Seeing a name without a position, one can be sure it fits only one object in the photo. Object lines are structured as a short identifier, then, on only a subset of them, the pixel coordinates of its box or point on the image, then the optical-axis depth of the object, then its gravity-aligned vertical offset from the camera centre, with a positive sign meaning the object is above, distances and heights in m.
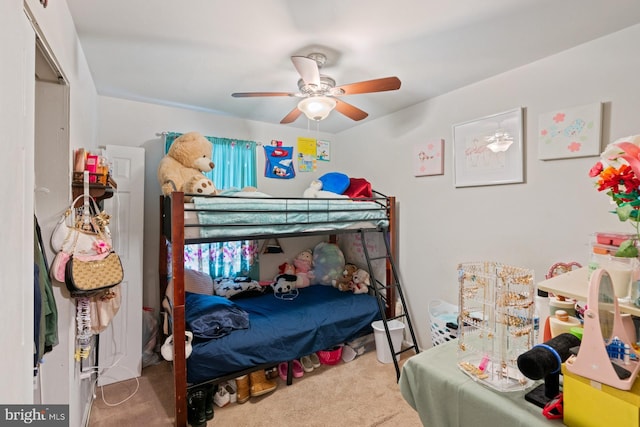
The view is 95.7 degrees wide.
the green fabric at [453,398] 0.85 -0.59
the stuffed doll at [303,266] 3.44 -0.63
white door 2.37 -0.40
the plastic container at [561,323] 0.99 -0.37
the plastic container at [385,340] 2.63 -1.16
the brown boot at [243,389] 2.11 -1.29
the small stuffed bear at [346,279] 3.26 -0.75
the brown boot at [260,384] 2.15 -1.29
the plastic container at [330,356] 2.59 -1.27
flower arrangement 0.81 +0.10
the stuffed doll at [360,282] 3.17 -0.76
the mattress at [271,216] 1.97 -0.02
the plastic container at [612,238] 0.92 -0.08
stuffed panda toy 3.13 -0.80
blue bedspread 2.02 -0.94
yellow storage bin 0.67 -0.47
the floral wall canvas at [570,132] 1.72 +0.52
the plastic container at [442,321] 2.27 -0.87
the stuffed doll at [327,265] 3.48 -0.62
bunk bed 1.90 -0.71
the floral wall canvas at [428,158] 2.59 +0.52
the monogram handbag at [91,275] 1.48 -0.33
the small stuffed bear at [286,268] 3.46 -0.66
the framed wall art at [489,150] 2.09 +0.50
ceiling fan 1.71 +0.81
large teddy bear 2.39 +0.44
